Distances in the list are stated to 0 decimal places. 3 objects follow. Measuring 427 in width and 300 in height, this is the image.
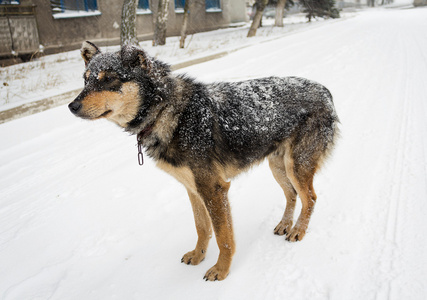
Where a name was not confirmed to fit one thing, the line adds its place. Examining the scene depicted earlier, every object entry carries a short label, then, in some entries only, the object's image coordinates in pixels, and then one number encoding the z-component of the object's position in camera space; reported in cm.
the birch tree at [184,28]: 1420
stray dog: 241
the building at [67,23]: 1258
